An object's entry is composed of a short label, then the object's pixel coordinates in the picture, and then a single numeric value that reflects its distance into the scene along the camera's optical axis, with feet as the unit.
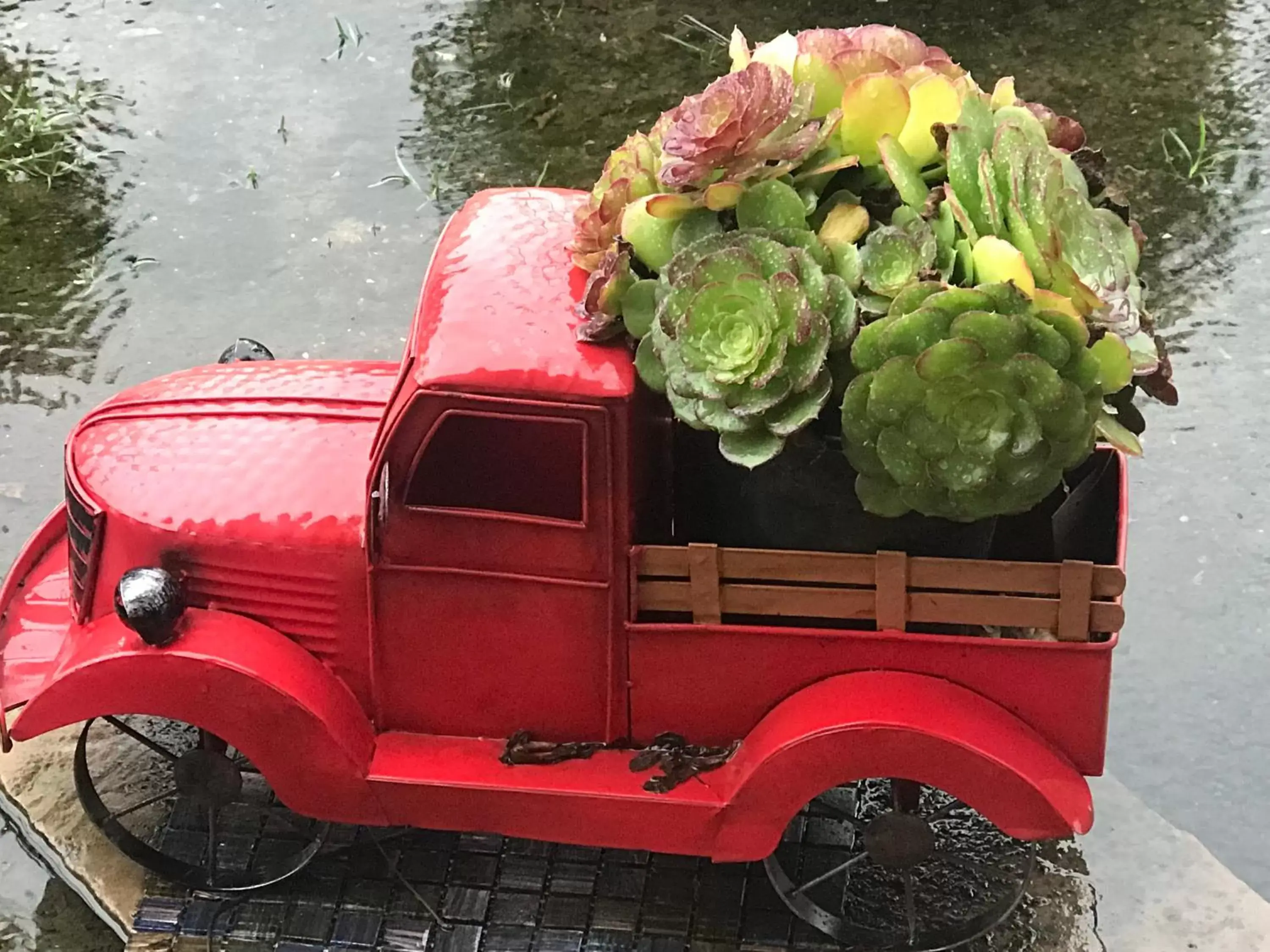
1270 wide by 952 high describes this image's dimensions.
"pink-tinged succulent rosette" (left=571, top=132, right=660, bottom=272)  1.84
